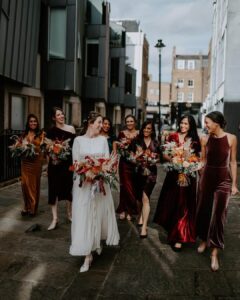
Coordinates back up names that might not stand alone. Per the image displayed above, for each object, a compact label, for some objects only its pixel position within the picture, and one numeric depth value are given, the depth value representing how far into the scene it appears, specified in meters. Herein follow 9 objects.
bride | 4.97
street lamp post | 25.41
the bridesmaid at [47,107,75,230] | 7.04
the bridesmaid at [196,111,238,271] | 5.29
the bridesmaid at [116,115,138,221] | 7.36
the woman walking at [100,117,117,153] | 8.75
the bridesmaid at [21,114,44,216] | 7.61
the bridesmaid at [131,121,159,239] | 6.77
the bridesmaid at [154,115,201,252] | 5.91
